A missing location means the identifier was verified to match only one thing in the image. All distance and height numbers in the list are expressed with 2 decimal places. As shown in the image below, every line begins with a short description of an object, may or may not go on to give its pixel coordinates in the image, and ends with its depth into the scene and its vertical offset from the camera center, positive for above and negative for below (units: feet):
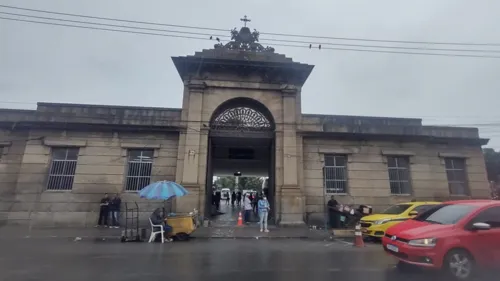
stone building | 47.52 +9.43
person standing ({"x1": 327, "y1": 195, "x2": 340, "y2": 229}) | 47.34 -2.15
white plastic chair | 34.89 -4.55
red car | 18.81 -2.79
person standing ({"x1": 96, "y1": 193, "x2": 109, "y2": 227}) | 45.55 -3.06
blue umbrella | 34.35 +0.80
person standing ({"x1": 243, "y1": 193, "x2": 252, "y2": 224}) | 52.61 -1.77
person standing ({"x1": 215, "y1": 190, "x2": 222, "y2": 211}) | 75.66 -0.12
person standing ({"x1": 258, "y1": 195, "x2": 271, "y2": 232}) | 43.32 -2.19
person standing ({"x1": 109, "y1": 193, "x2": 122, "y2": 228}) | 45.60 -2.36
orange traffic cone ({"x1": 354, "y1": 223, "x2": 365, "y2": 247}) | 32.37 -4.58
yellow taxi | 35.58 -2.28
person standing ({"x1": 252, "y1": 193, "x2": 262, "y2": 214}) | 77.91 -1.48
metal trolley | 35.11 -4.98
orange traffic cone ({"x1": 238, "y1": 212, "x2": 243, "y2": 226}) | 48.30 -3.96
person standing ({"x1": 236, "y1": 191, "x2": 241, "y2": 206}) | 103.92 -0.37
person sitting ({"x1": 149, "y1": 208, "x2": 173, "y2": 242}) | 35.55 -3.26
